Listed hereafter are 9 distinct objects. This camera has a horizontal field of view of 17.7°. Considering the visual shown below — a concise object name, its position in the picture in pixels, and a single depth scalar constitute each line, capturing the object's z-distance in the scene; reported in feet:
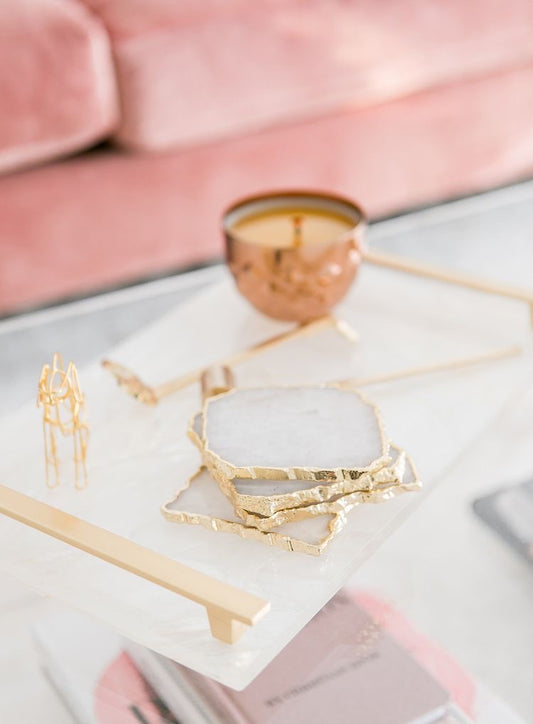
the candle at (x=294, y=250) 3.62
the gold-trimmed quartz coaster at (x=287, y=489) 3.05
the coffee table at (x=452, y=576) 3.40
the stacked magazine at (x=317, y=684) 3.08
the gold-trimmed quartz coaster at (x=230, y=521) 3.05
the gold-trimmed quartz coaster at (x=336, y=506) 3.06
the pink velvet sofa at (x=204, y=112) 4.69
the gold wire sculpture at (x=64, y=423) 3.18
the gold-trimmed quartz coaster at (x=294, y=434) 3.09
